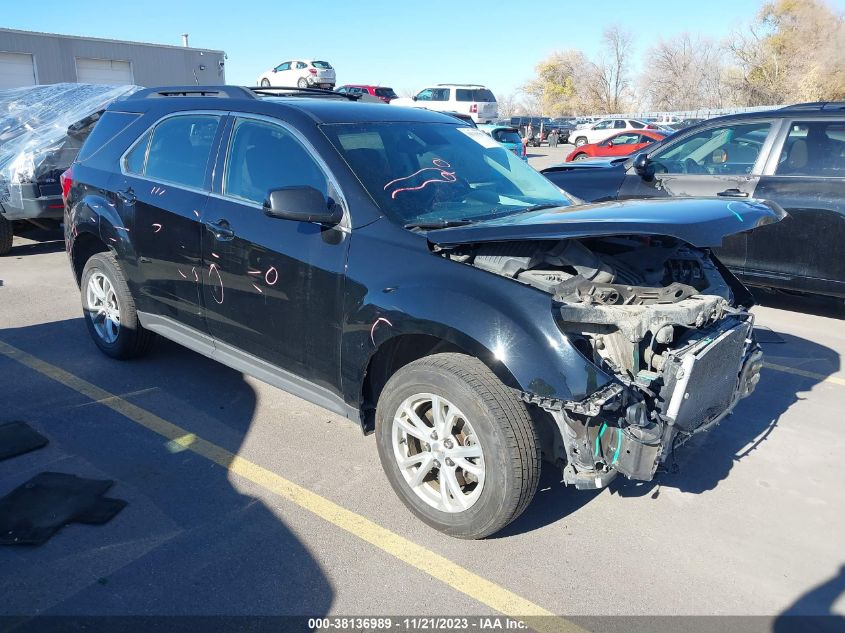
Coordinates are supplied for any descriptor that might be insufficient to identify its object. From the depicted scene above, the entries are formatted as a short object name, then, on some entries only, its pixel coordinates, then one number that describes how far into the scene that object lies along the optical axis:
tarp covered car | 8.76
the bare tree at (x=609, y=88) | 78.06
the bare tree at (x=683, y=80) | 65.19
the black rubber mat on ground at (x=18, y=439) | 3.89
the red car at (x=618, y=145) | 28.52
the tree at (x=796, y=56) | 54.03
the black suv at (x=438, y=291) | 2.89
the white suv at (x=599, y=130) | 36.62
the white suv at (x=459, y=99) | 30.62
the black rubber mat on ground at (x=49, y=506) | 3.18
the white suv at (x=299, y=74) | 31.39
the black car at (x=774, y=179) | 6.03
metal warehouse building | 31.11
